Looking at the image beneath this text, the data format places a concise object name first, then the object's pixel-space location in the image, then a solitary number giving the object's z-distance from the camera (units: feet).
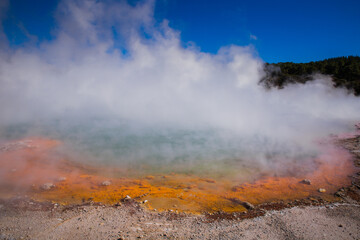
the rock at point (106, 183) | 15.32
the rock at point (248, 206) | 11.87
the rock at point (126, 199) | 12.52
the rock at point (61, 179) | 15.71
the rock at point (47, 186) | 14.09
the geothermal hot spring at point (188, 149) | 14.12
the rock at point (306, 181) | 15.20
